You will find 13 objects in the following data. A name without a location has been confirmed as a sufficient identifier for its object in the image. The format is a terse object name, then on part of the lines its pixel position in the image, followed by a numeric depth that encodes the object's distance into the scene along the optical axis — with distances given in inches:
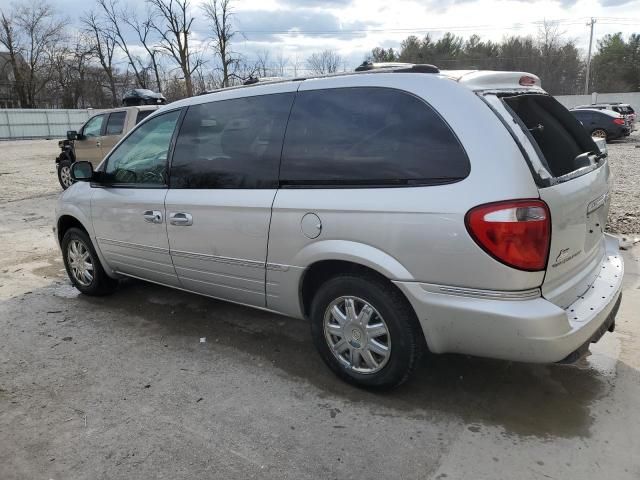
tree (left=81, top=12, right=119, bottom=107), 2229.3
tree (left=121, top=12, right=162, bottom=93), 1905.6
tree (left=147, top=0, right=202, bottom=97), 1321.4
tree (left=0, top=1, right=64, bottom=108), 2229.3
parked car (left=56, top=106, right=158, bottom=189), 425.1
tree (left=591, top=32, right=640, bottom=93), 2420.0
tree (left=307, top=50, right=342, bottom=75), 1664.6
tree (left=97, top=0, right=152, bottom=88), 2006.6
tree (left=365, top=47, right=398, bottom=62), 2371.7
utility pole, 2187.5
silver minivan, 98.3
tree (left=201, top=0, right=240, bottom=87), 1301.1
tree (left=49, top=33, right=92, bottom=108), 2290.8
